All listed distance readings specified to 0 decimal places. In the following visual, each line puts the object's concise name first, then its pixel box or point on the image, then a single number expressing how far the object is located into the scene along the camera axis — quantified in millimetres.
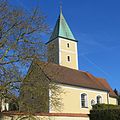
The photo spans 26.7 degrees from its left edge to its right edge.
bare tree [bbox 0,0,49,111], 17531
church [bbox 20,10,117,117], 19125
